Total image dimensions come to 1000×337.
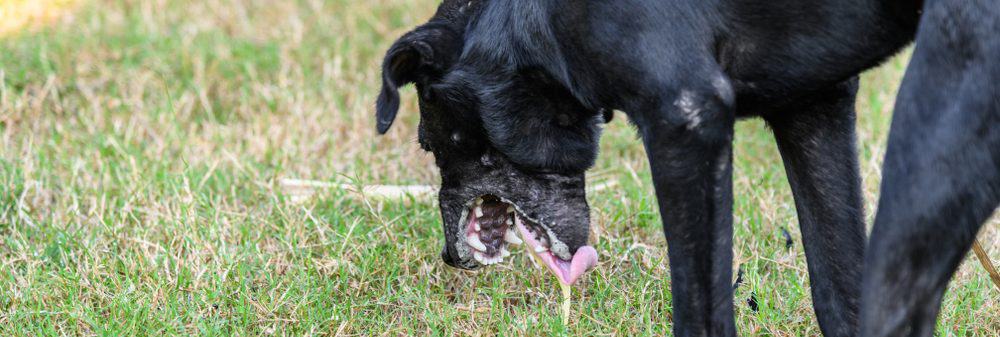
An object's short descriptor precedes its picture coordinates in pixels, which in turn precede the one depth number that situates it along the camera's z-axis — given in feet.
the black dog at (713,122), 16.19
